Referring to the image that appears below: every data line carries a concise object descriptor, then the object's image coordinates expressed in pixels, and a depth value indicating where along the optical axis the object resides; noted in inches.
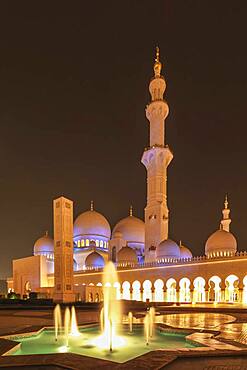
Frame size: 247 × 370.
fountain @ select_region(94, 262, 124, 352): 269.1
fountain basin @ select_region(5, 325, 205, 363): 233.5
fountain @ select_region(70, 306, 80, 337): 327.0
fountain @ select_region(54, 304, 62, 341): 323.3
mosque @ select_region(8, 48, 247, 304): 881.5
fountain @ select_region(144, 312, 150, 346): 299.3
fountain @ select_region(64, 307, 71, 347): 275.9
